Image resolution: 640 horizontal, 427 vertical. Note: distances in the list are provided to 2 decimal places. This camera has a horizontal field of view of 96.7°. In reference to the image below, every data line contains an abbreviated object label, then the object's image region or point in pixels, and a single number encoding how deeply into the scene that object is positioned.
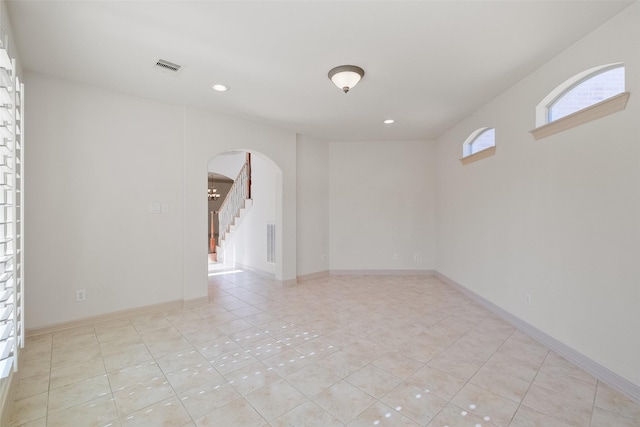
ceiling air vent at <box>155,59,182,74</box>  2.81
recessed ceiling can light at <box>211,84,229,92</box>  3.32
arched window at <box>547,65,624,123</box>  2.26
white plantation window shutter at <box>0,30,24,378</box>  1.62
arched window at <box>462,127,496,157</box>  4.05
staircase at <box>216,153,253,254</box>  6.72
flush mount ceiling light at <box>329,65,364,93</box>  2.84
